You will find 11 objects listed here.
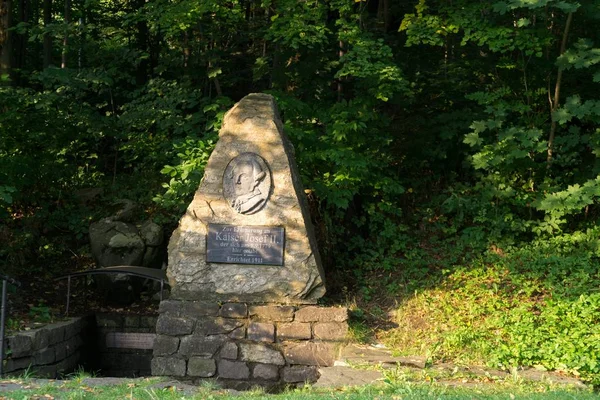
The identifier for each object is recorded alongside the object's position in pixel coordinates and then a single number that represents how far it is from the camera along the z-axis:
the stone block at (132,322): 10.87
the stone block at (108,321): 10.84
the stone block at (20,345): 8.32
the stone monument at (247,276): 8.40
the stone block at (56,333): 9.15
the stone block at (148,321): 10.80
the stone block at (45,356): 8.75
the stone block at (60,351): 9.34
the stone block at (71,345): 9.71
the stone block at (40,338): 8.67
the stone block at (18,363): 8.29
